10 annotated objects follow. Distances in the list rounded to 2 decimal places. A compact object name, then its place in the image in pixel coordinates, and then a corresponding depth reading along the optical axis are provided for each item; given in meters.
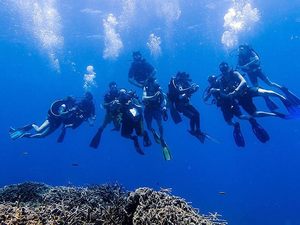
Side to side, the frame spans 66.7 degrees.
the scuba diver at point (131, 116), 7.49
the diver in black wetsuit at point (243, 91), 7.76
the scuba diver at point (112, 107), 7.57
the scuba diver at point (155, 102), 7.97
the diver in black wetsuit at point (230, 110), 7.80
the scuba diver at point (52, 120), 8.92
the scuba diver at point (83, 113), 8.76
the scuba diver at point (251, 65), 8.76
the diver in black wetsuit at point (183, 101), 7.89
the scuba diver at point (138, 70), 9.15
